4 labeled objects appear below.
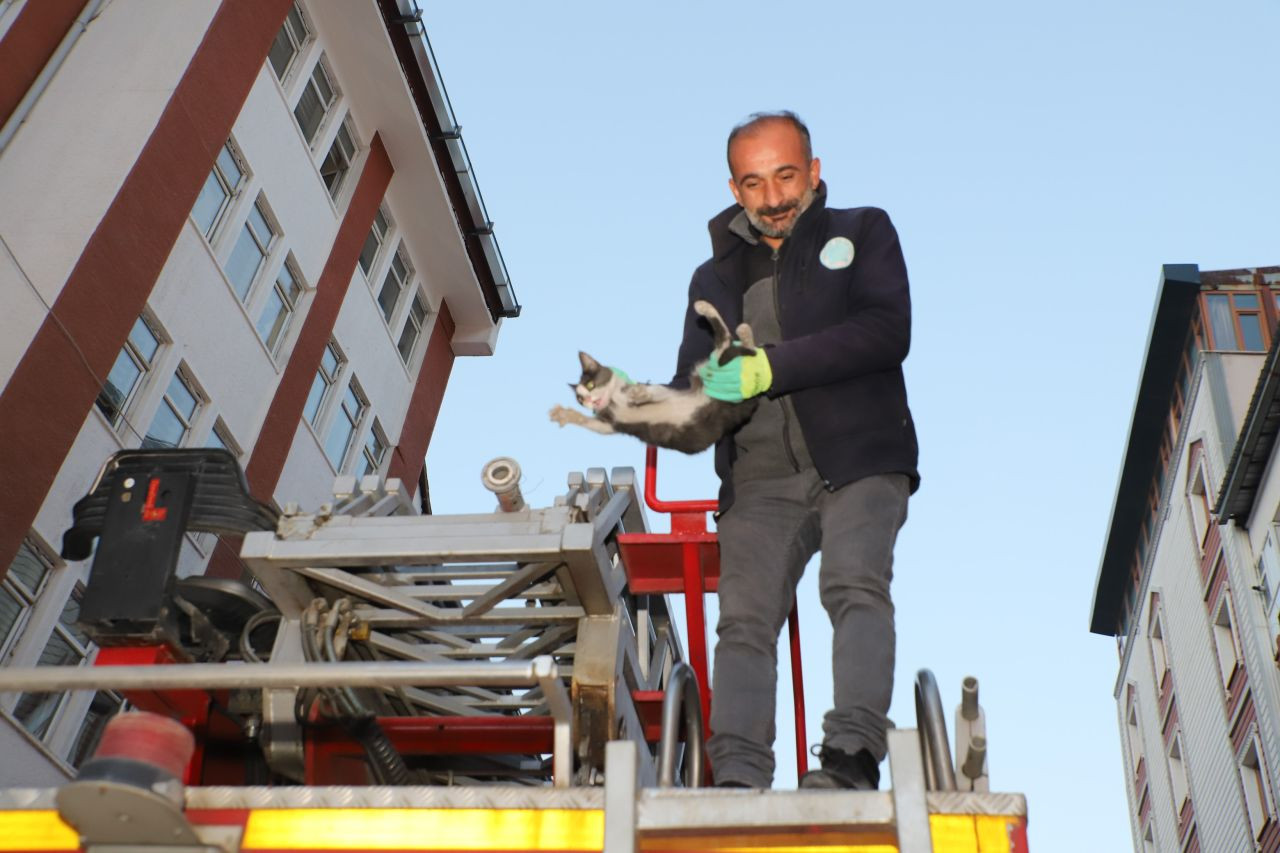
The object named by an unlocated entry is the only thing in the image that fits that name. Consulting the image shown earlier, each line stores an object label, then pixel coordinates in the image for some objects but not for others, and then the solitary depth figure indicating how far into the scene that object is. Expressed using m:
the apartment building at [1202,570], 26.50
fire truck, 2.80
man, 3.98
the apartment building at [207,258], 14.12
